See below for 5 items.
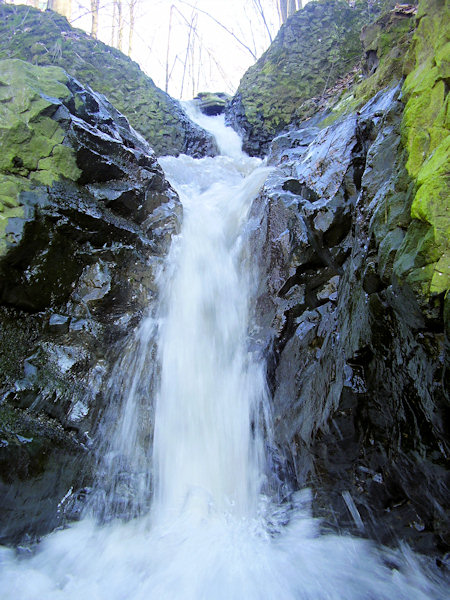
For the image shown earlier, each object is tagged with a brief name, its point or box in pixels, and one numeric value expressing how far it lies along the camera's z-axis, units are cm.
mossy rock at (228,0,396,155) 986
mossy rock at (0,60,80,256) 391
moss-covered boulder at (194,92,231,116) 1312
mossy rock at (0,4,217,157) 980
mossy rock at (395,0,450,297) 203
